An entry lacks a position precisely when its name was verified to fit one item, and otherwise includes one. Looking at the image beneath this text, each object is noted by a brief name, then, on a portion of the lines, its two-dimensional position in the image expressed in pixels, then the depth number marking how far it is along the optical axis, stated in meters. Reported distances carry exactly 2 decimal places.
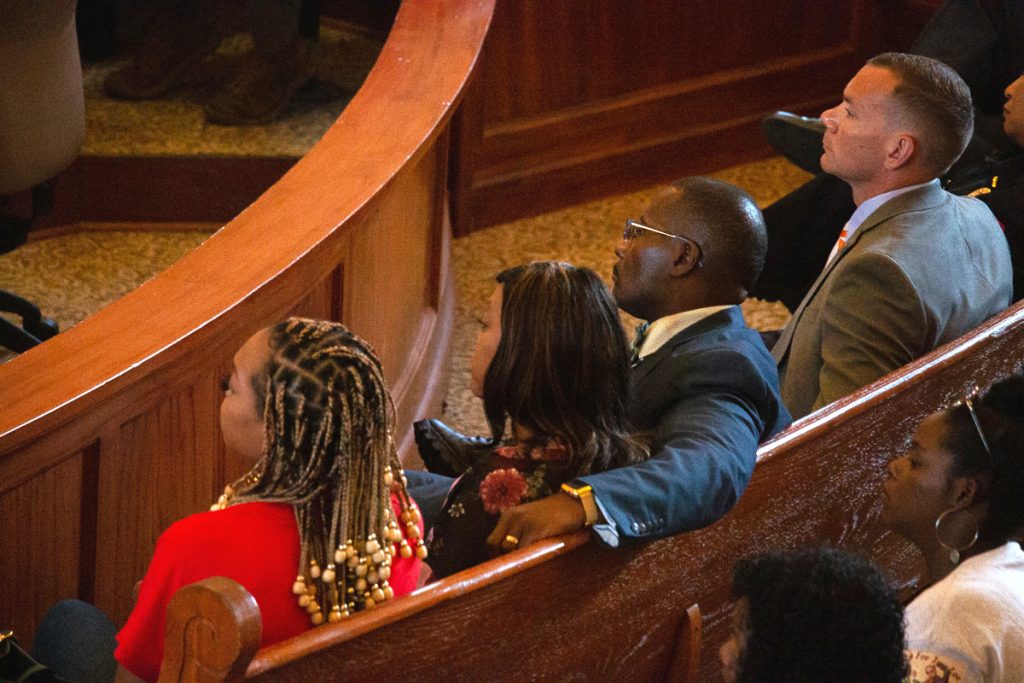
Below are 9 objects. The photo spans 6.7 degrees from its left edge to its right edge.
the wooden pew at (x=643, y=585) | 11.57
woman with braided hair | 11.64
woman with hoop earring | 11.75
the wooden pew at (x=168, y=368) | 11.86
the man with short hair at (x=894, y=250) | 12.37
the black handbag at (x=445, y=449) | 12.06
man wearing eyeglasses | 11.73
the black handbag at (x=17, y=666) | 11.69
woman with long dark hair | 11.85
